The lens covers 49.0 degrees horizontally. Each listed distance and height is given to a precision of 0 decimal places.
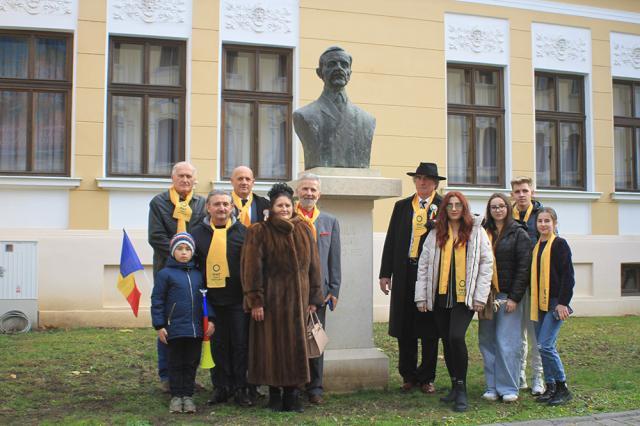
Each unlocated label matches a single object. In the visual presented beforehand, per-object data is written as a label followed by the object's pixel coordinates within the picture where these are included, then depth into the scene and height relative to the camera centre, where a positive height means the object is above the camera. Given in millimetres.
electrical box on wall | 9500 -524
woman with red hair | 5473 -288
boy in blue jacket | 5191 -559
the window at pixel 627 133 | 13227 +2042
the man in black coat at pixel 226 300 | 5398 -462
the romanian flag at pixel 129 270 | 5887 -256
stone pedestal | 6008 -419
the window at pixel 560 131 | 12641 +1979
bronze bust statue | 6160 +1022
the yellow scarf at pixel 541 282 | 5691 -340
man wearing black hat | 6035 -422
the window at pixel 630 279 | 12712 -702
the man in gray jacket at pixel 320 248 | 5555 -65
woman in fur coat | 5152 -396
